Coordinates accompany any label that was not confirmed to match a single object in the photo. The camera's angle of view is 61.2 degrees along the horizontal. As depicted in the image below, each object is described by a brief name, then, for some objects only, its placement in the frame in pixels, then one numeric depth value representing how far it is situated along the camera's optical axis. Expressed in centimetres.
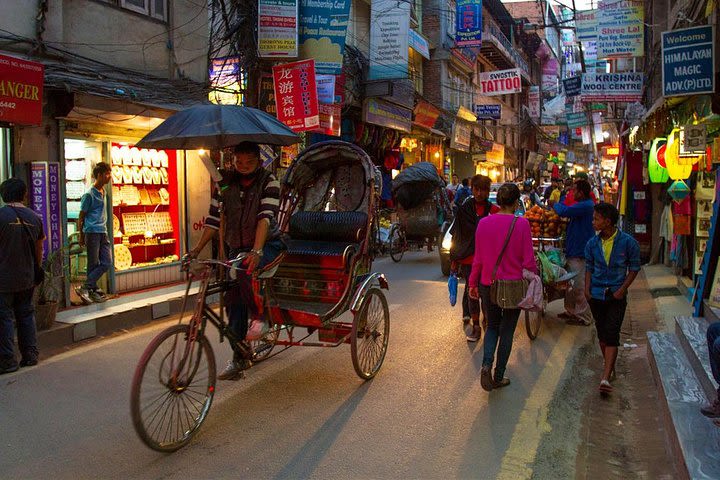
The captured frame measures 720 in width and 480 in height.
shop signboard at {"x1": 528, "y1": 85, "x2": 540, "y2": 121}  4650
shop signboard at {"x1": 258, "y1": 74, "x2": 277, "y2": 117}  1383
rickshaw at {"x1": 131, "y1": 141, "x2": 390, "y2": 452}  421
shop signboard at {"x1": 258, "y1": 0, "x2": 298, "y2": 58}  1220
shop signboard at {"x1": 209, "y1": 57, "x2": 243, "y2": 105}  1239
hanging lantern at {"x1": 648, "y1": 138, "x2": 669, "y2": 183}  1207
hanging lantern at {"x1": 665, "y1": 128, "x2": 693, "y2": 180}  1020
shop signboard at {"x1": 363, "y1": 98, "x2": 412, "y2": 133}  1858
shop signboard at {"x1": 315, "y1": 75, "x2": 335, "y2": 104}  1370
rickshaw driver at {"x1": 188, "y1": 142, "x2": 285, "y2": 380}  516
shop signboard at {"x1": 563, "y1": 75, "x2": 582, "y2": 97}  2422
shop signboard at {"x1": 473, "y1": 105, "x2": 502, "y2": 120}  2762
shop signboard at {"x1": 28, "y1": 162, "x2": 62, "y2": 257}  809
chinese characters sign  1252
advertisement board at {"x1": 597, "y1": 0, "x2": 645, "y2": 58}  1452
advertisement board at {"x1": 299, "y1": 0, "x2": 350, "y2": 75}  1297
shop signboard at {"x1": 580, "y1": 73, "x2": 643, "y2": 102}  1596
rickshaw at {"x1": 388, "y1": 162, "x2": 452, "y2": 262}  1423
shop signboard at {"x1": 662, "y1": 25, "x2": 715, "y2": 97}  831
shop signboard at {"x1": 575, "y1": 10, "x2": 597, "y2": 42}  1608
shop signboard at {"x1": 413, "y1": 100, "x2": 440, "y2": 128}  2280
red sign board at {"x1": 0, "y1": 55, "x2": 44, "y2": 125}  692
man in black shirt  620
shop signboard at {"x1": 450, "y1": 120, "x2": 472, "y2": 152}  2789
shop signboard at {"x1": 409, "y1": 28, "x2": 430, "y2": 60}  2350
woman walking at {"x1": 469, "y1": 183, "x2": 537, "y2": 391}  545
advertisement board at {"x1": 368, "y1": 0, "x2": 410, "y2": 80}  1700
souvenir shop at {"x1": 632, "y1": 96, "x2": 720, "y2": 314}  815
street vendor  811
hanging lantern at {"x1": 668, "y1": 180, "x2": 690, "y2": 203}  1028
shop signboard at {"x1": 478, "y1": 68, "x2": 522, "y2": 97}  2366
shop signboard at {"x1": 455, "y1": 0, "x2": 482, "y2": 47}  2377
